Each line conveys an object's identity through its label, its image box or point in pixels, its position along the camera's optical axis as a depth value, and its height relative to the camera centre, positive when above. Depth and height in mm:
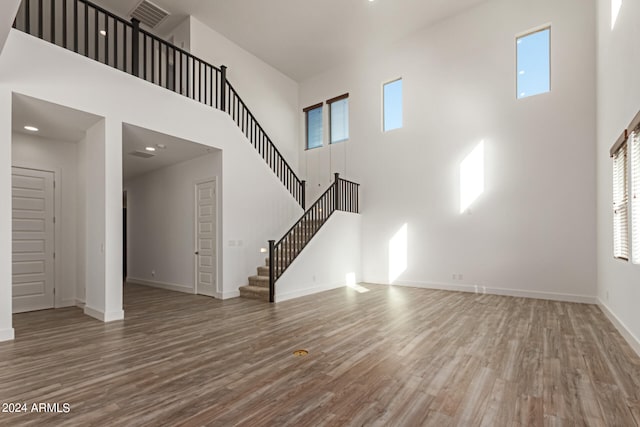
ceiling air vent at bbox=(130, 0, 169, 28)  6848 +4450
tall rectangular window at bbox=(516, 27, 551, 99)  6230 +2970
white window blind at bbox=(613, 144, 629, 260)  3772 +73
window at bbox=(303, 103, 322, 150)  9773 +2734
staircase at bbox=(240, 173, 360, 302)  6027 -521
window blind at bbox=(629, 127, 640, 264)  3297 +176
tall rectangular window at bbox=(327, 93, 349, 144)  9141 +2752
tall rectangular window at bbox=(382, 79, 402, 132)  8180 +2806
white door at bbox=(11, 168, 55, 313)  5309 -429
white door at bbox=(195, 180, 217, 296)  6574 -504
